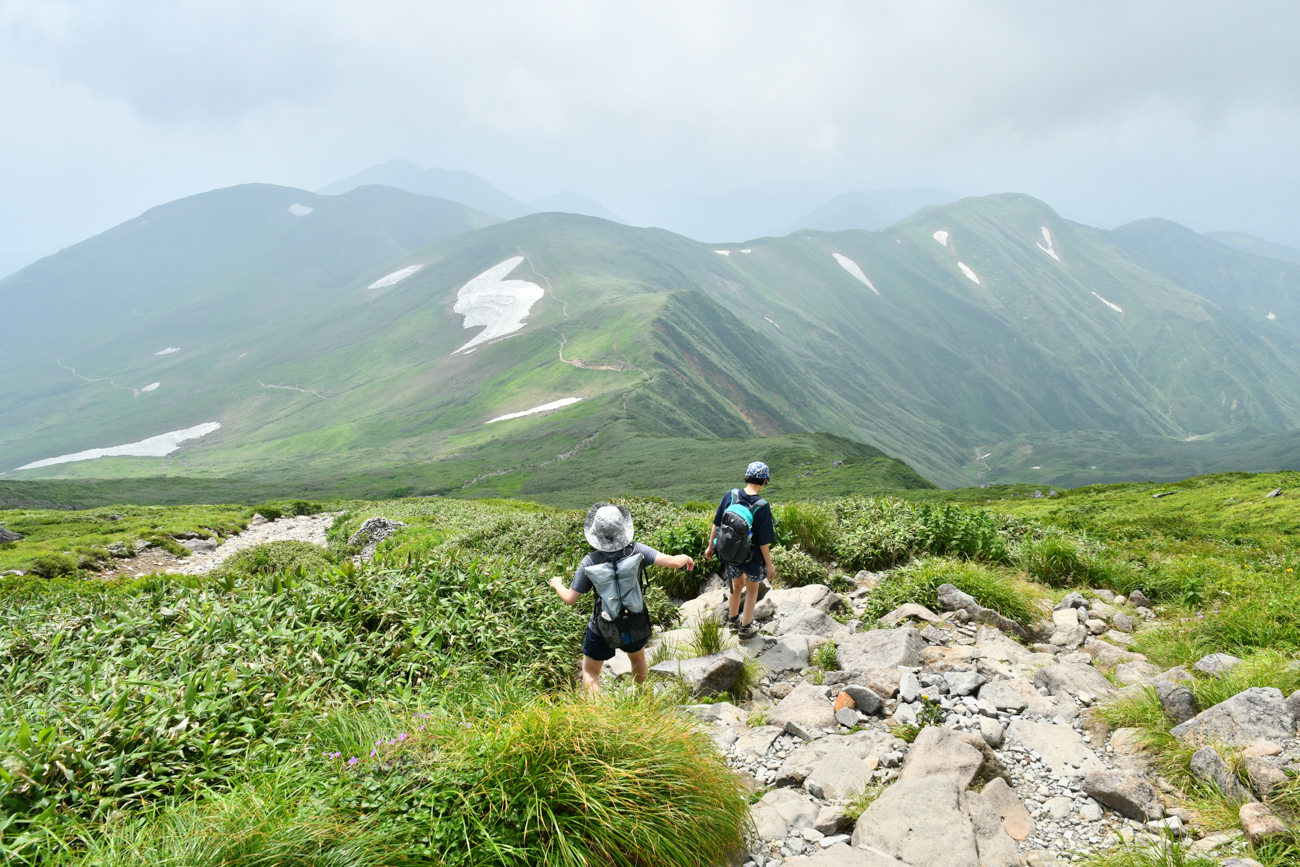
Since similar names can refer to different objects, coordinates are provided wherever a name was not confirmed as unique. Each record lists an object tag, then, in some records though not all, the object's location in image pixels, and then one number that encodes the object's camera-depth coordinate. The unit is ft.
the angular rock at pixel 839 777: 19.24
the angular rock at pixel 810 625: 32.83
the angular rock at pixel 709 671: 26.14
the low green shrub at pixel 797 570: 42.37
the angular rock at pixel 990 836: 16.48
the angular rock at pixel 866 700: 23.82
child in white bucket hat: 24.02
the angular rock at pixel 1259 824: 14.99
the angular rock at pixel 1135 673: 25.45
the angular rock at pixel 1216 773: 16.79
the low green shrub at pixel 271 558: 67.51
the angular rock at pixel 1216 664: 22.88
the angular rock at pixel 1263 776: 16.29
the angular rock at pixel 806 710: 23.16
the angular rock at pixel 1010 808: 17.60
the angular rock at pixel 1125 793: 17.53
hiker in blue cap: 31.89
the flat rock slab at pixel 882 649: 27.20
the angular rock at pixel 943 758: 18.83
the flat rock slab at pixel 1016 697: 23.35
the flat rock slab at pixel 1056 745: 20.15
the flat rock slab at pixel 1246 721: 18.15
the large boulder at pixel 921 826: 16.22
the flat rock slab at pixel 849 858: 15.65
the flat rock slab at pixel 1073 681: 24.47
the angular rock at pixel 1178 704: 20.56
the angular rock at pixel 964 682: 24.25
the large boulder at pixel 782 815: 17.80
